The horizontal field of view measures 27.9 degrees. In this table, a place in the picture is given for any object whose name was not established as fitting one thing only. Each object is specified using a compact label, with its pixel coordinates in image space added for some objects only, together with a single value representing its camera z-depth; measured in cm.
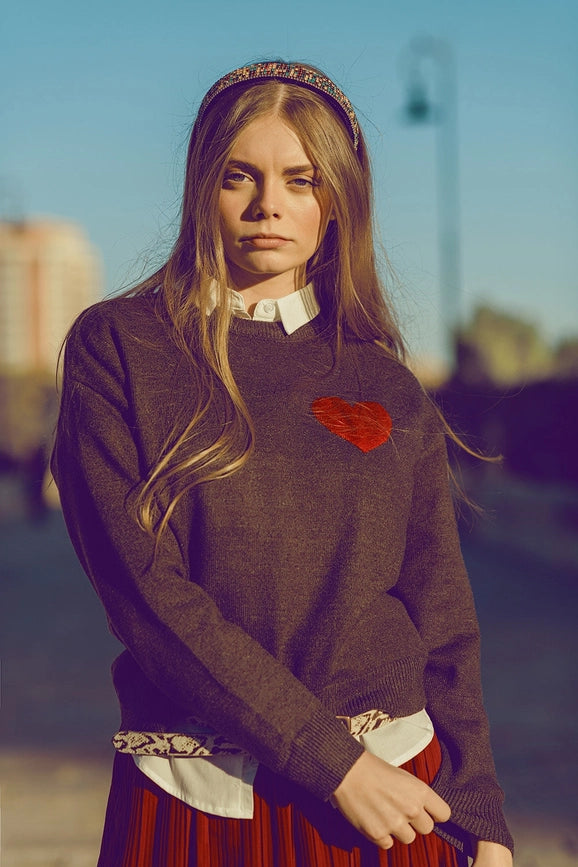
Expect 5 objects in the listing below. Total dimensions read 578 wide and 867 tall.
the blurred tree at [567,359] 1480
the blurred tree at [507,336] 4056
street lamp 2109
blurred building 10356
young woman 172
